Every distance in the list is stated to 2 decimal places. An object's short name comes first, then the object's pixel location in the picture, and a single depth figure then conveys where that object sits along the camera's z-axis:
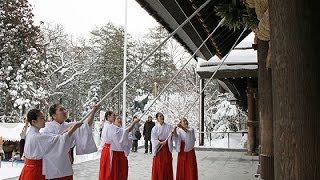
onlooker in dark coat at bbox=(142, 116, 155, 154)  16.36
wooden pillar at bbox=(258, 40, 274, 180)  6.43
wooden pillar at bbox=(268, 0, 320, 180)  2.14
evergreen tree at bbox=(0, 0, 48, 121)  22.30
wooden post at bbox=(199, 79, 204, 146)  17.31
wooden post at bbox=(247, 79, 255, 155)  13.71
